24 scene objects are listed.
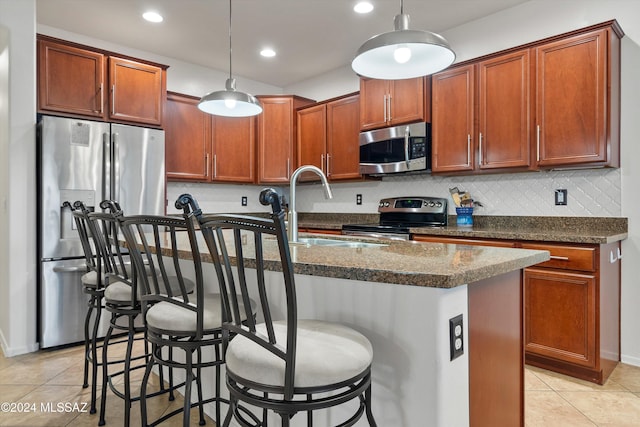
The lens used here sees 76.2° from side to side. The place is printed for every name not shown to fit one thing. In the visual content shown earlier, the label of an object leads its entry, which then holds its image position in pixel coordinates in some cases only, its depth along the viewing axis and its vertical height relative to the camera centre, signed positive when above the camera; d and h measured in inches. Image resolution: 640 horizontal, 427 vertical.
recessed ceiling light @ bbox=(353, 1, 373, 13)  128.0 +65.8
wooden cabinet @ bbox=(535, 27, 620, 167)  104.3 +29.8
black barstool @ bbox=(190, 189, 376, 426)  38.7 -14.4
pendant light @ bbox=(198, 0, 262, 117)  101.5 +28.7
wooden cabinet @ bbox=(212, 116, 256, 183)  179.8 +28.9
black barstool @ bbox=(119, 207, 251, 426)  53.5 -14.3
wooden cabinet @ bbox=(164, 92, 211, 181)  164.9 +30.8
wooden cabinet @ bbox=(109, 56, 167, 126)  136.6 +42.5
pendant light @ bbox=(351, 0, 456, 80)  64.6 +28.0
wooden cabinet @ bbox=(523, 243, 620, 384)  96.4 -24.8
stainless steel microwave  142.2 +23.2
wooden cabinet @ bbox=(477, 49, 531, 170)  118.6 +30.3
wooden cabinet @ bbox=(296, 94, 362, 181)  170.6 +33.2
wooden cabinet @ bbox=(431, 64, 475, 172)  130.8 +30.6
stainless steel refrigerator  120.0 +6.8
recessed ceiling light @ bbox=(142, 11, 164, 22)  135.0 +66.3
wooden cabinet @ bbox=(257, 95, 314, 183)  189.6 +34.9
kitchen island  46.1 -14.1
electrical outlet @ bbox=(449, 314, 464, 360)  46.9 -14.7
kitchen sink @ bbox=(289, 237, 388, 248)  82.1 -6.4
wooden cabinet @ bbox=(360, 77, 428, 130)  142.5 +40.6
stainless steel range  145.3 -1.5
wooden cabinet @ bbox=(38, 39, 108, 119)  123.6 +42.1
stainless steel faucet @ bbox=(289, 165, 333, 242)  80.4 +0.6
